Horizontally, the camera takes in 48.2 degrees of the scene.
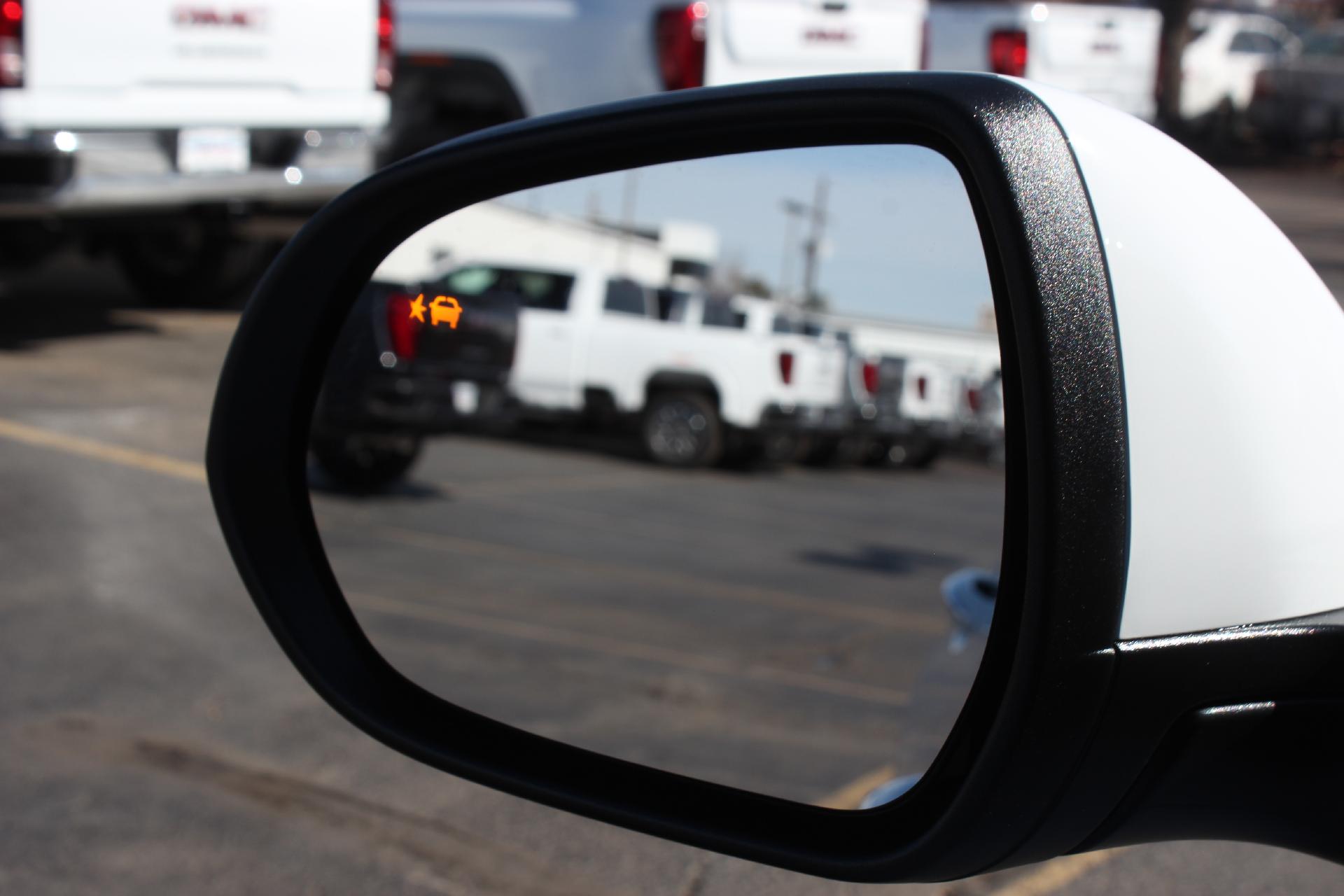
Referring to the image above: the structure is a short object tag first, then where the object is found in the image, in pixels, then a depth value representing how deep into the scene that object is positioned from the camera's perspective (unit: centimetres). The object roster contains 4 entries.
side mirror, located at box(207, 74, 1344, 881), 96
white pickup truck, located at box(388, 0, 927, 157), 866
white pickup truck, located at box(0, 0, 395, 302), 776
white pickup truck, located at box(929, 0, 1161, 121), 1138
